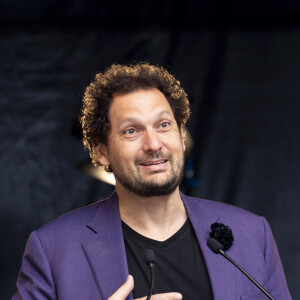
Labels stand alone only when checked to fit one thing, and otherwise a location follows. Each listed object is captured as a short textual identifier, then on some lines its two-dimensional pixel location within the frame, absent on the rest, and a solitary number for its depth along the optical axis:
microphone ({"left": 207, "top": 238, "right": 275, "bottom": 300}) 4.39
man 4.74
